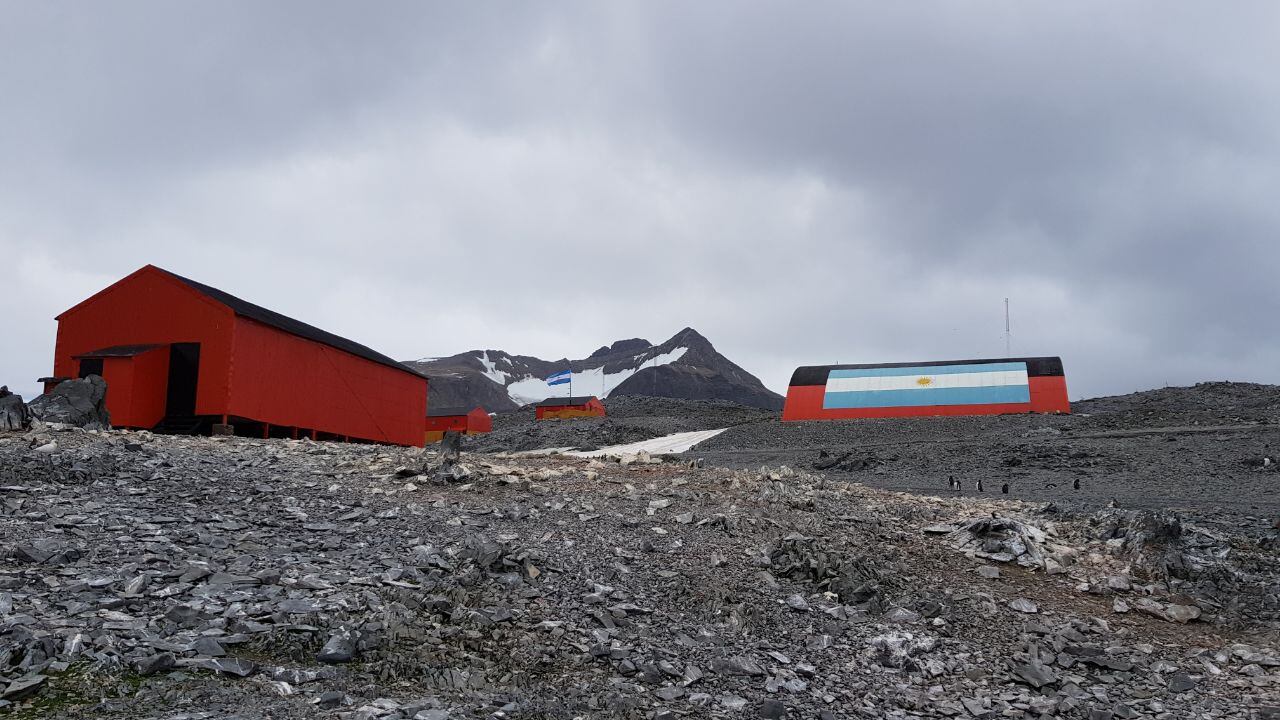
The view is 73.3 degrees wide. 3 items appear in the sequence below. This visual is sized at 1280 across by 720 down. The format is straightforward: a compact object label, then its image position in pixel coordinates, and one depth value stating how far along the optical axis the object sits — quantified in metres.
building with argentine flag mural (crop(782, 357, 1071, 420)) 49.56
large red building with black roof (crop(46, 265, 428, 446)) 26.70
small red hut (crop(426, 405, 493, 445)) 65.47
